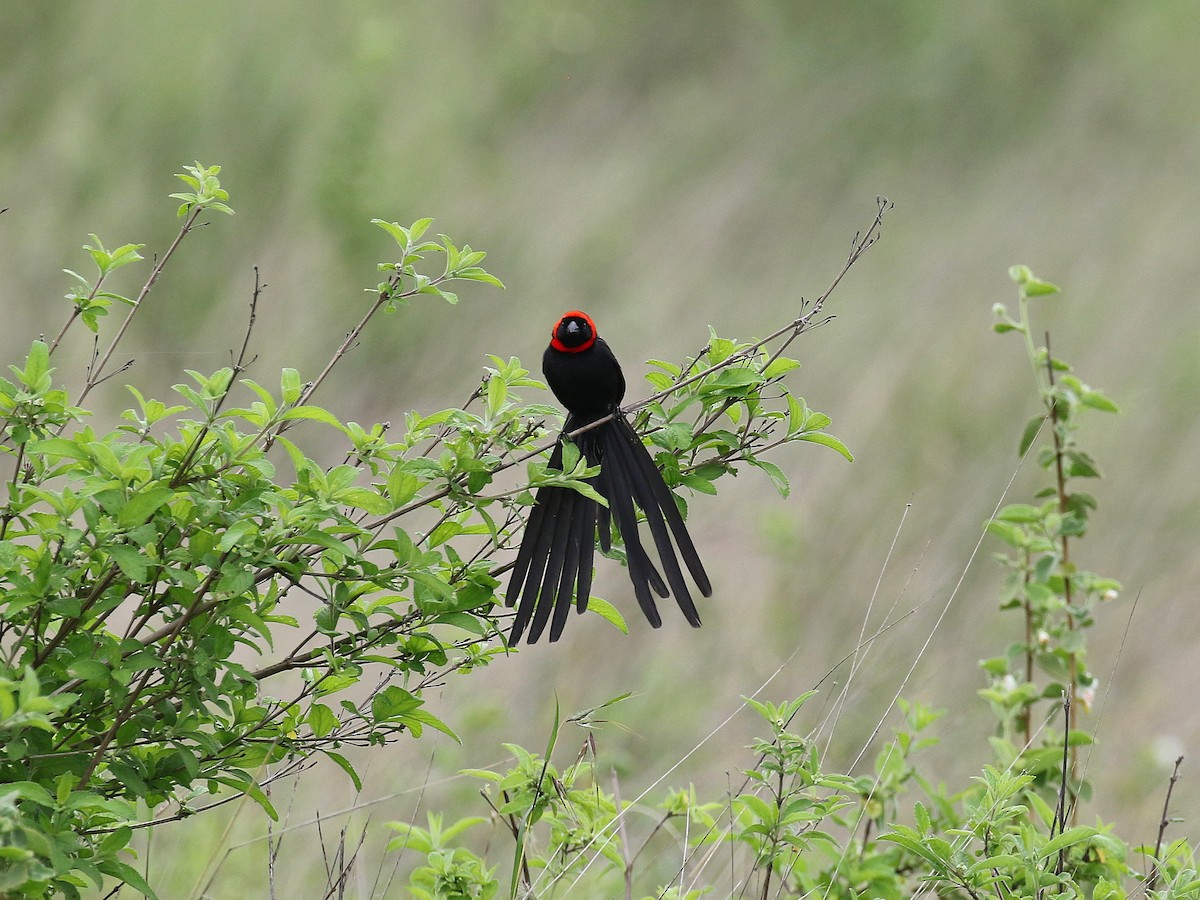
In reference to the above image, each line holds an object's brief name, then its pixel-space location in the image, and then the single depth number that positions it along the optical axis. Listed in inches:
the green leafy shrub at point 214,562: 463.8
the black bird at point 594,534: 467.4
